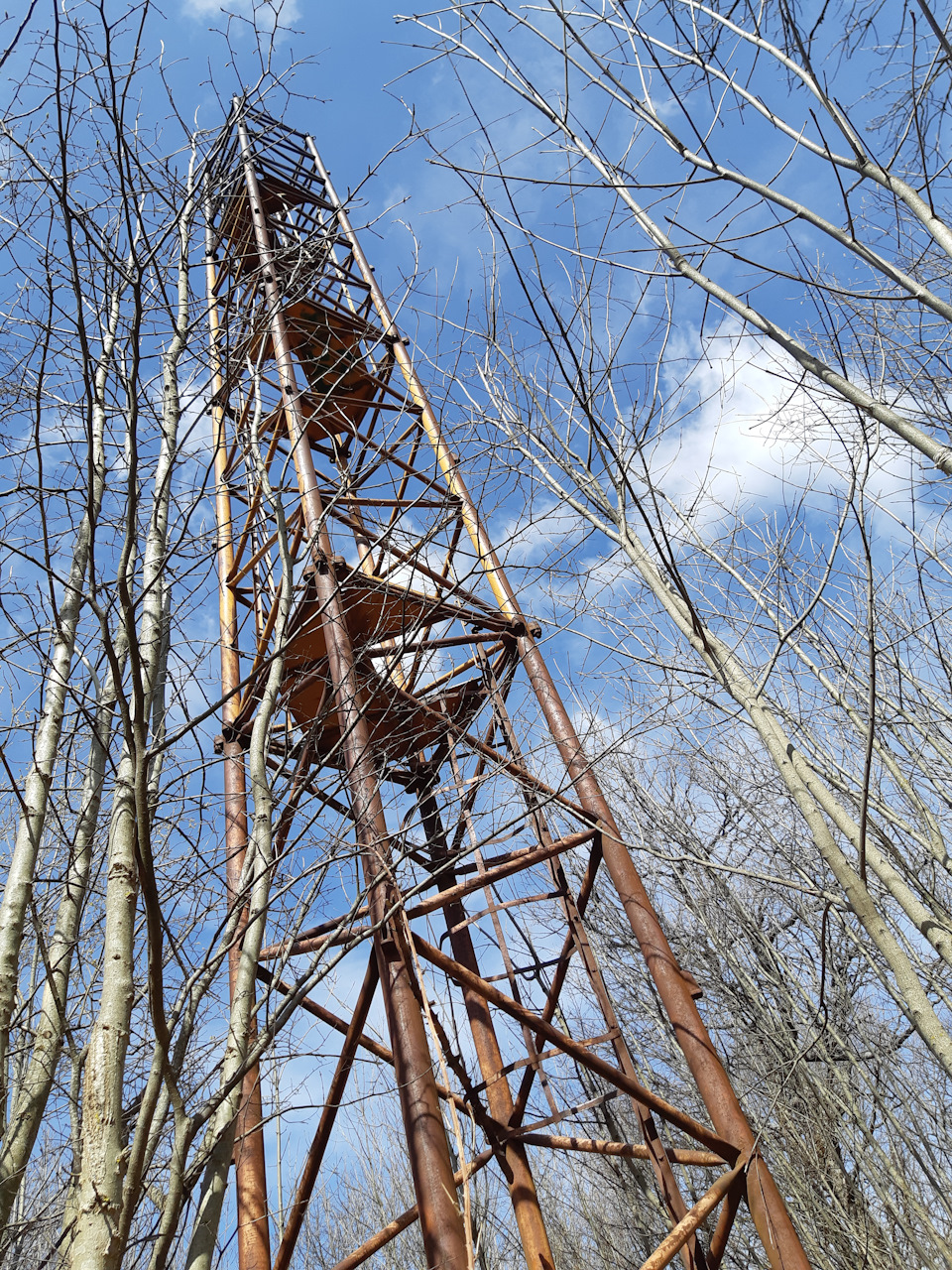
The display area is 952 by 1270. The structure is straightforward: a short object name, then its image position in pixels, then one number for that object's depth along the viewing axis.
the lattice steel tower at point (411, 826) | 3.17
